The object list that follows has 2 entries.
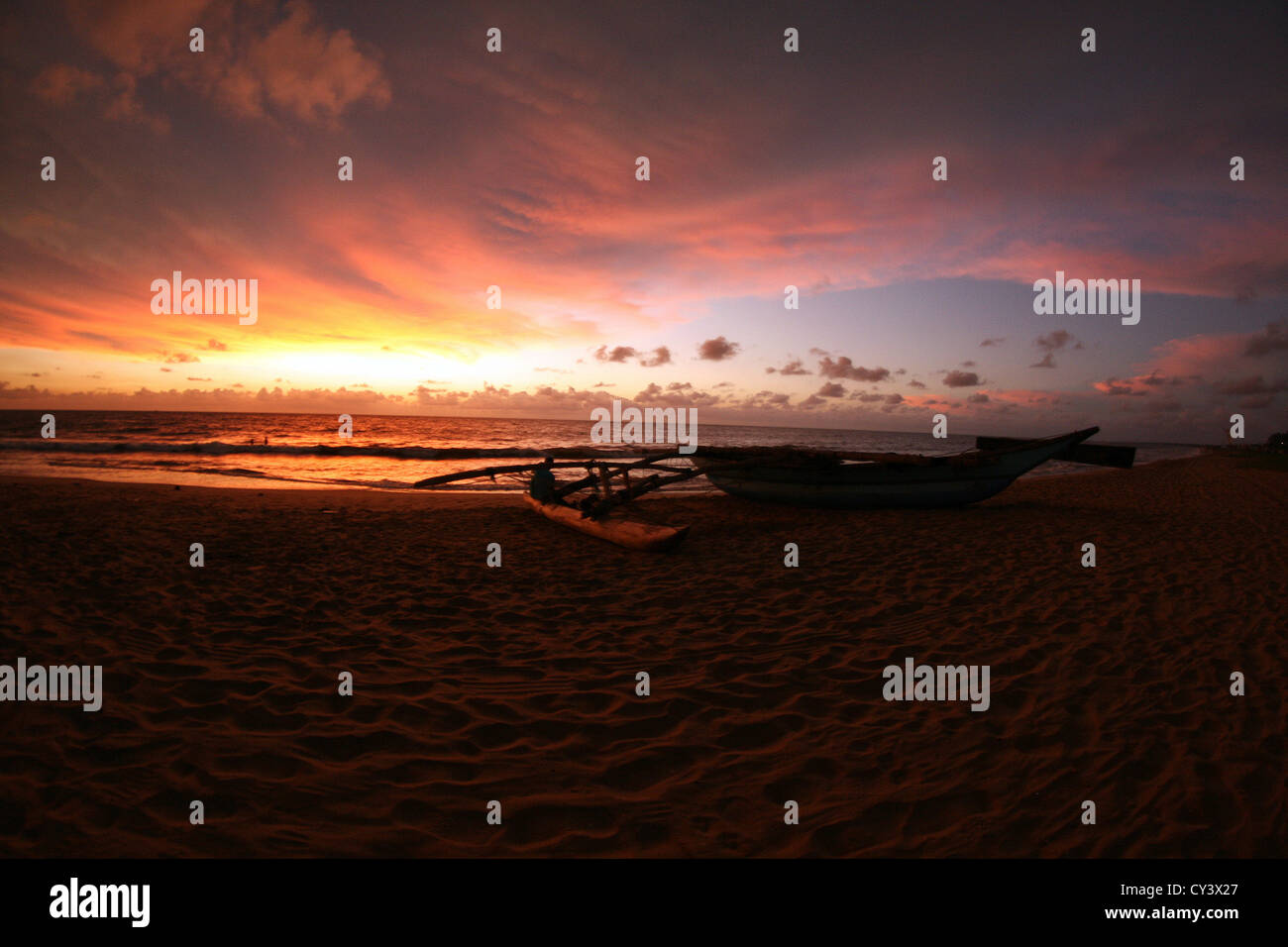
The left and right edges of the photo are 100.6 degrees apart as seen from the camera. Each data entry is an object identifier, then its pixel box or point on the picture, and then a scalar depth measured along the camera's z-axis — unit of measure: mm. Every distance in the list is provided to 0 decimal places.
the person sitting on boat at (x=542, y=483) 12062
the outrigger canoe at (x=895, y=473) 11797
